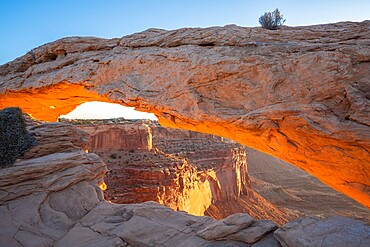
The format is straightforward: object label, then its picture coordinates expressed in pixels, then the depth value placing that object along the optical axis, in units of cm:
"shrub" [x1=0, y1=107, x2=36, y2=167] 792
